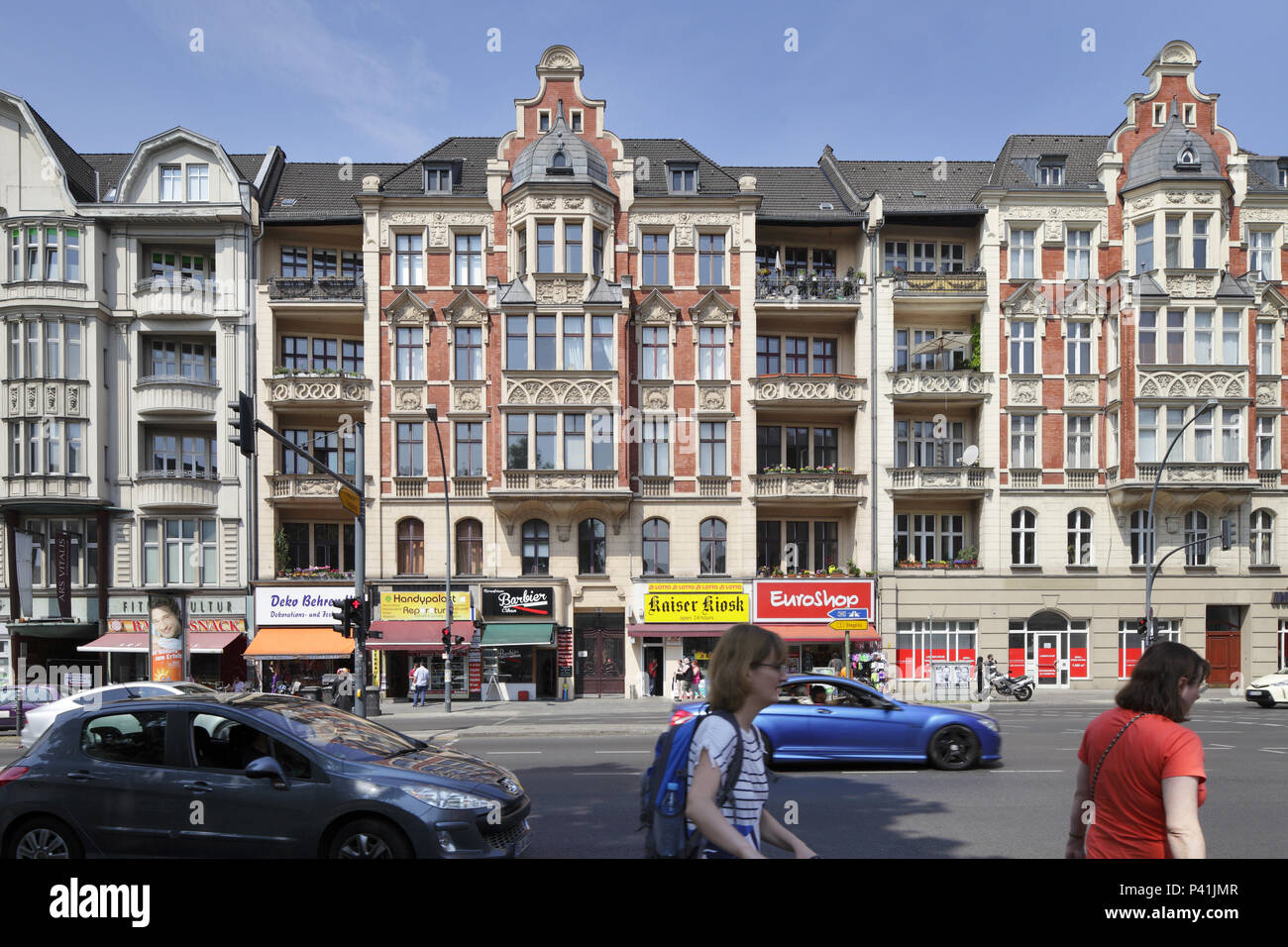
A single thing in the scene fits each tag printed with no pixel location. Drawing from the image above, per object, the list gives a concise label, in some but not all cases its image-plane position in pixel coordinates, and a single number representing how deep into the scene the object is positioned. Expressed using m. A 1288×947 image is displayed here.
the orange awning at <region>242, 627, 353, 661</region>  28.48
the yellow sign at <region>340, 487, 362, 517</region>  18.67
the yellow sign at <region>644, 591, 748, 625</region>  29.66
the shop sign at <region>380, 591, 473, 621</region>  29.53
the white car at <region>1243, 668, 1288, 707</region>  23.72
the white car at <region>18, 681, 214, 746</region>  15.36
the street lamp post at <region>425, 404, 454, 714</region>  25.33
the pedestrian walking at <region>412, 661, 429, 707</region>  27.03
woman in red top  3.30
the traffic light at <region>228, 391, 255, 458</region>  14.07
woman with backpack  3.14
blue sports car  12.49
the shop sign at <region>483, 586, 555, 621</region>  29.59
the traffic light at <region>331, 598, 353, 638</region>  19.08
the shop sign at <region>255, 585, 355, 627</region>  29.55
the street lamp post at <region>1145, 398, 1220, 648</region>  26.61
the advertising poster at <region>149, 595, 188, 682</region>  28.75
